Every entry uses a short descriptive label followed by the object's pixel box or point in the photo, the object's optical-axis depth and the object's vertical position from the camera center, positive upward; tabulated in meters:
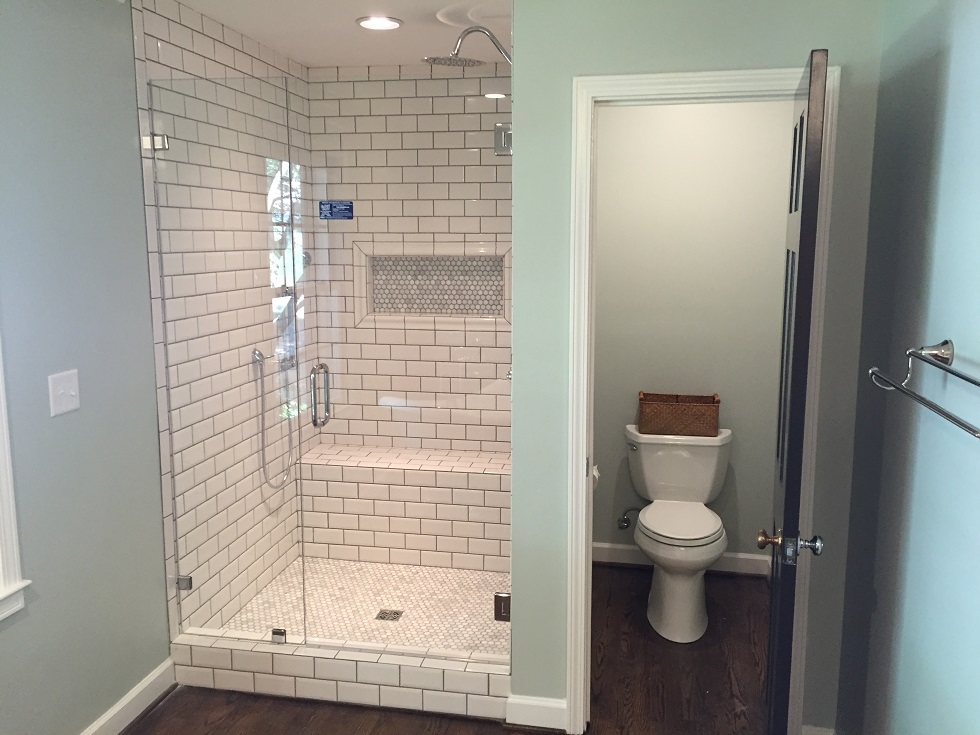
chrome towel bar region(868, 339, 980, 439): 1.48 -0.22
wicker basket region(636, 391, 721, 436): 3.77 -0.77
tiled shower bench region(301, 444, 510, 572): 3.78 -1.22
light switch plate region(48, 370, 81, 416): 2.37 -0.43
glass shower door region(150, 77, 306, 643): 2.97 -0.37
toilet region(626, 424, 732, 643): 3.32 -1.15
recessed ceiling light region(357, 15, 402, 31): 2.99 +0.82
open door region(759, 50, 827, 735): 1.77 -0.30
